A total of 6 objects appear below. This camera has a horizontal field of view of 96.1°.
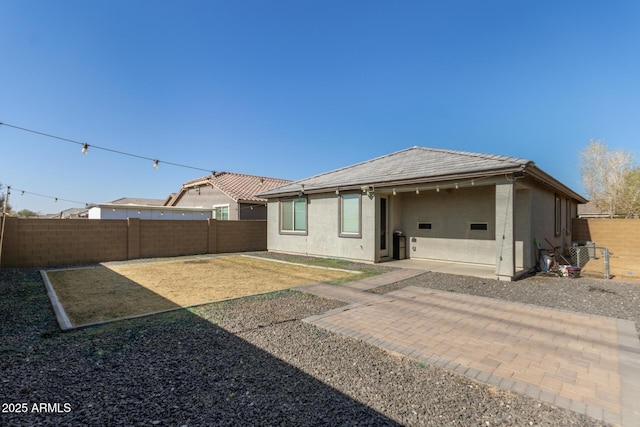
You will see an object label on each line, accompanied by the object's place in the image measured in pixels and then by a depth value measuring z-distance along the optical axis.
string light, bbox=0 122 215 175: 9.32
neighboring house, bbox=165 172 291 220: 18.95
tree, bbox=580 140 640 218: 24.97
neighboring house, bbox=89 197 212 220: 16.53
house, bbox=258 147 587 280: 8.20
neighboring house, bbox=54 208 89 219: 22.82
